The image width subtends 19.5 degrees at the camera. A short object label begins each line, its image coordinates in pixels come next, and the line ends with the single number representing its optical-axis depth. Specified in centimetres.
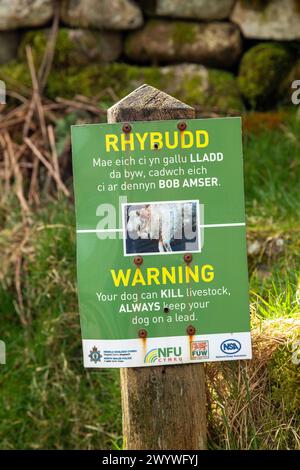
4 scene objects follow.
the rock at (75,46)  533
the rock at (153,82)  536
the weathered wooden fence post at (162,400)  276
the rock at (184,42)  537
